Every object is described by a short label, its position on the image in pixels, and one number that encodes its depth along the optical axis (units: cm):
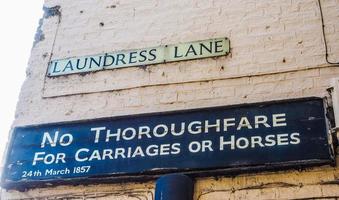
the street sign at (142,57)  432
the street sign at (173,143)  350
